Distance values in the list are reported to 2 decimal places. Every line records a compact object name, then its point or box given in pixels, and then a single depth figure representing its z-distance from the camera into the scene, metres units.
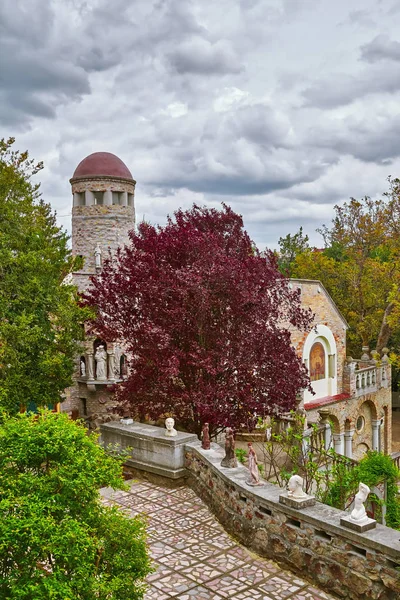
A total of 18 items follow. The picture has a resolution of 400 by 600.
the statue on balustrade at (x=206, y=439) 9.80
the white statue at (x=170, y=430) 10.25
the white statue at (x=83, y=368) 21.18
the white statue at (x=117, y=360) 20.61
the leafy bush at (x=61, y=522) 4.11
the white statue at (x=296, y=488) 6.98
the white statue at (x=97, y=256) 21.64
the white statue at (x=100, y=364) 20.25
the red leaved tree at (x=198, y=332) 10.77
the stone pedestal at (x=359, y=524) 6.11
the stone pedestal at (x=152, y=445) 10.09
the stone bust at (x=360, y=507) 6.15
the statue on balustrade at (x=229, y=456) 8.77
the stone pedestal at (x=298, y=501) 6.91
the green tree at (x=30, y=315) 13.51
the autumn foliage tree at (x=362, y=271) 27.16
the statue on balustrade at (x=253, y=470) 7.89
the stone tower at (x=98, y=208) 22.20
